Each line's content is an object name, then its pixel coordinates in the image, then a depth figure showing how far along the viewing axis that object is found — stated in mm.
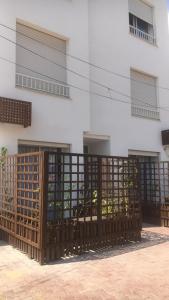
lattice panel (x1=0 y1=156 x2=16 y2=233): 7324
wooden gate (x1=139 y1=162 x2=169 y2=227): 10953
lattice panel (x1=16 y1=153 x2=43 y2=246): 6234
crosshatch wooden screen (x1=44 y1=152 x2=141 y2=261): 6398
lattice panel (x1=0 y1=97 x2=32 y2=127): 8281
